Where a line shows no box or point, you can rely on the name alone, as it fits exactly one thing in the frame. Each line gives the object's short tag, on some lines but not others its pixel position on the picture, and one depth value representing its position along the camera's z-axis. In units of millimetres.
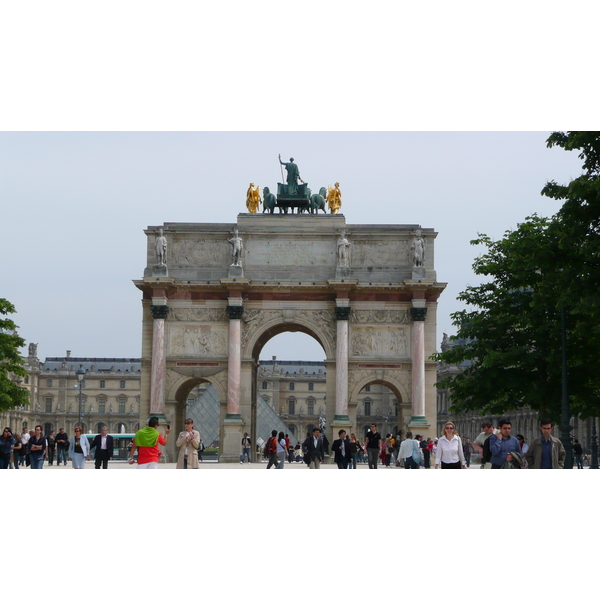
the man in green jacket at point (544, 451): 18938
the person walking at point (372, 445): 32312
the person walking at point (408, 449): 30828
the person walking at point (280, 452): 33938
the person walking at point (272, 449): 32984
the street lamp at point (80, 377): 63066
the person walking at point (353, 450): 32469
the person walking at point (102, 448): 28422
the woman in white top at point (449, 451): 20094
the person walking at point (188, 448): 24797
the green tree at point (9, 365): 41812
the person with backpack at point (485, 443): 20406
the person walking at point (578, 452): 38216
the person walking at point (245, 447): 42188
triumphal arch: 45156
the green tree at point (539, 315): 25594
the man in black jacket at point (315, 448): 30625
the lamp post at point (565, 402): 30281
